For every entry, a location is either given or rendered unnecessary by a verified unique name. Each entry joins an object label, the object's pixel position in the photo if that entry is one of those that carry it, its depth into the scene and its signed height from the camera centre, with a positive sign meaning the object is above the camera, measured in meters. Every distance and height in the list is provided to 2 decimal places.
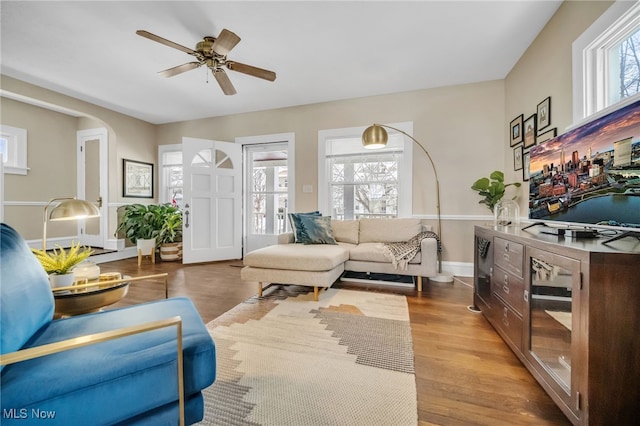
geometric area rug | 1.17 -0.92
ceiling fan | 2.19 +1.44
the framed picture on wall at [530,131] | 2.57 +0.84
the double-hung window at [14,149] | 3.97 +1.03
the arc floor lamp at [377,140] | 2.95 +0.84
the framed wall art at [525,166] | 2.69 +0.49
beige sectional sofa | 2.51 -0.47
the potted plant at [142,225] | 4.38 -0.23
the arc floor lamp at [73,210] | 1.48 +0.01
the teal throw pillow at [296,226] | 3.28 -0.18
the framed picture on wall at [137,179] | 4.68 +0.64
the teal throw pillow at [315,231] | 3.23 -0.25
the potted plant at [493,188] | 2.86 +0.27
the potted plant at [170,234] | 4.43 -0.40
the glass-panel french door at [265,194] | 4.55 +0.33
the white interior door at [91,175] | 4.70 +0.70
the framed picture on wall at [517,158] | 2.86 +0.62
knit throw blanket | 2.80 -0.45
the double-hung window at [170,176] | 5.12 +0.73
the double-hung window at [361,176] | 3.75 +0.55
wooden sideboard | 0.92 -0.47
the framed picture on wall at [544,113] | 2.31 +0.92
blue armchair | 0.72 -0.48
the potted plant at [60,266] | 1.34 -0.30
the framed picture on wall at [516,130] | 2.85 +0.95
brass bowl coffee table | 1.29 -0.45
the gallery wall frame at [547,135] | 2.23 +0.71
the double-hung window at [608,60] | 1.55 +1.04
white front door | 4.14 +0.21
